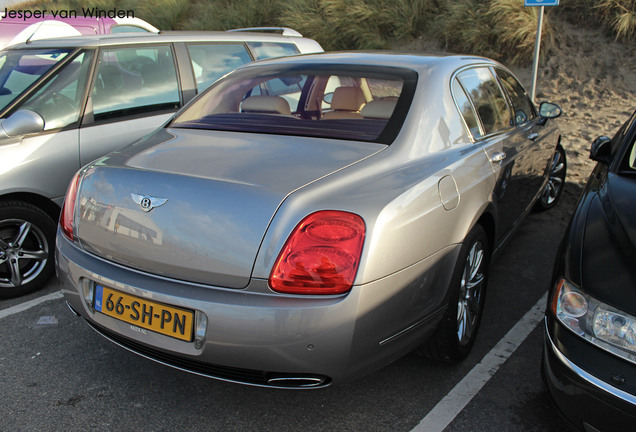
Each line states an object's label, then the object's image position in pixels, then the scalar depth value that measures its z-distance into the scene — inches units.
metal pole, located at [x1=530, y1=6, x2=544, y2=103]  270.4
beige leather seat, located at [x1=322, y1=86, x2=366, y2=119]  132.9
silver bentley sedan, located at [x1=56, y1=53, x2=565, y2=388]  79.0
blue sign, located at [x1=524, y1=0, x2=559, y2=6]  245.0
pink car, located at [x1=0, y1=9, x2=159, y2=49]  258.1
